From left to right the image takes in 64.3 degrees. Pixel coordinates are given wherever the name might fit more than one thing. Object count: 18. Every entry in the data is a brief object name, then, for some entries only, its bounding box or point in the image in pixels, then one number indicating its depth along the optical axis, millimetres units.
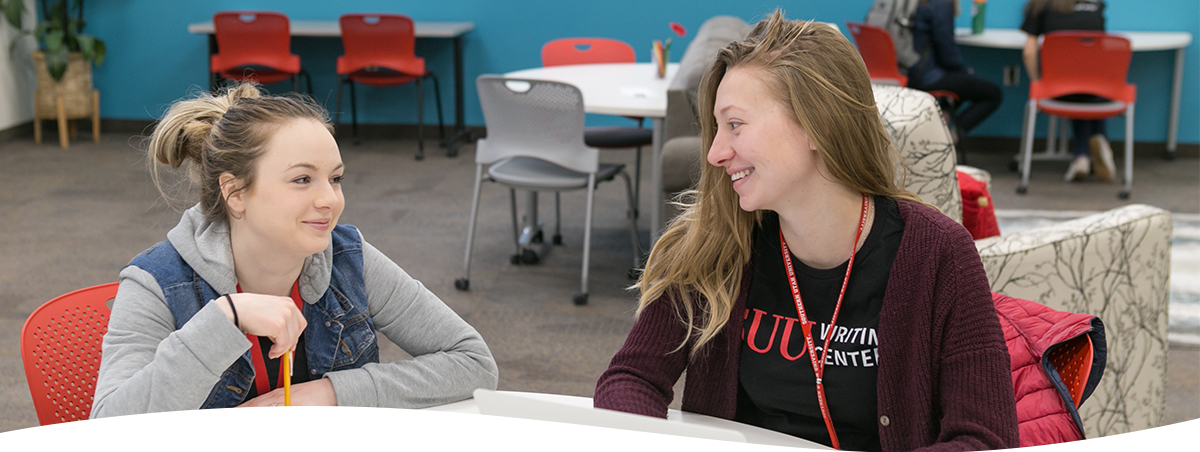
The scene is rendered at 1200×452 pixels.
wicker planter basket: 6336
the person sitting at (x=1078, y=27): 5410
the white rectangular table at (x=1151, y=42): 5566
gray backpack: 5645
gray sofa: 3148
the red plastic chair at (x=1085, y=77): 5020
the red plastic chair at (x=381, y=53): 6031
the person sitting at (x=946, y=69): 5547
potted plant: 6242
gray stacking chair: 3420
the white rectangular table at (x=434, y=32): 6219
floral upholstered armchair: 2002
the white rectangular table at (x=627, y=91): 3535
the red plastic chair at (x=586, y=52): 5086
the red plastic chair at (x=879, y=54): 5473
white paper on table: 3840
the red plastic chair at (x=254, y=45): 6031
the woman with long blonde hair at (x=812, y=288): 1176
